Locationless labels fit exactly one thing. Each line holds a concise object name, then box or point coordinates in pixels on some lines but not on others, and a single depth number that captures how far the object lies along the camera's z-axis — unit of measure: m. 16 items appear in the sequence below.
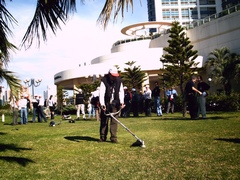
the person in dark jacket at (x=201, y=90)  12.25
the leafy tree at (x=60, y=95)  35.49
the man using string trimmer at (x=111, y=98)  7.13
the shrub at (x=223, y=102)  20.11
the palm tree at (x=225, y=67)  30.14
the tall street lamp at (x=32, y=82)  37.83
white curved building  32.94
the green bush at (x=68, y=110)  35.47
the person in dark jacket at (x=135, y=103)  18.77
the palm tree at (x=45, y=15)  4.13
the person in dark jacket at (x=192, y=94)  12.11
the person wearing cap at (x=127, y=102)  17.95
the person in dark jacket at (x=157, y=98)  17.77
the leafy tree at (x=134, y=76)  35.66
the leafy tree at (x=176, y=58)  20.34
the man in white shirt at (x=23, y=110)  16.27
